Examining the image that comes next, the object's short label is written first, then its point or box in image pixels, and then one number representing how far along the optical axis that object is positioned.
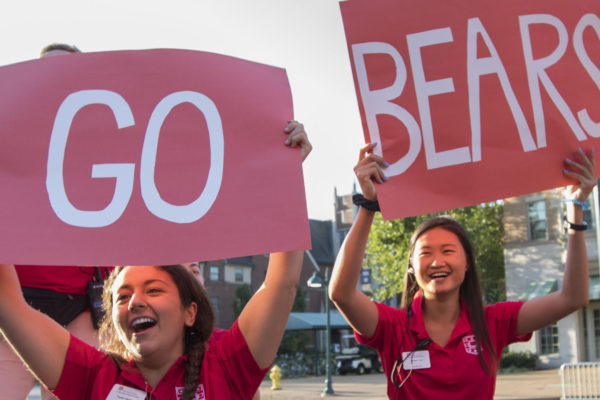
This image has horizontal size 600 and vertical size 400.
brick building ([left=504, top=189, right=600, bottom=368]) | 27.09
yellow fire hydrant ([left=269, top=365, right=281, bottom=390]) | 24.44
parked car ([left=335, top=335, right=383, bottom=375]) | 32.78
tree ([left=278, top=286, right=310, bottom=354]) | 42.16
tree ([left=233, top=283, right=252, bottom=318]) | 47.50
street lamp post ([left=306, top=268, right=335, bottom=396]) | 21.56
